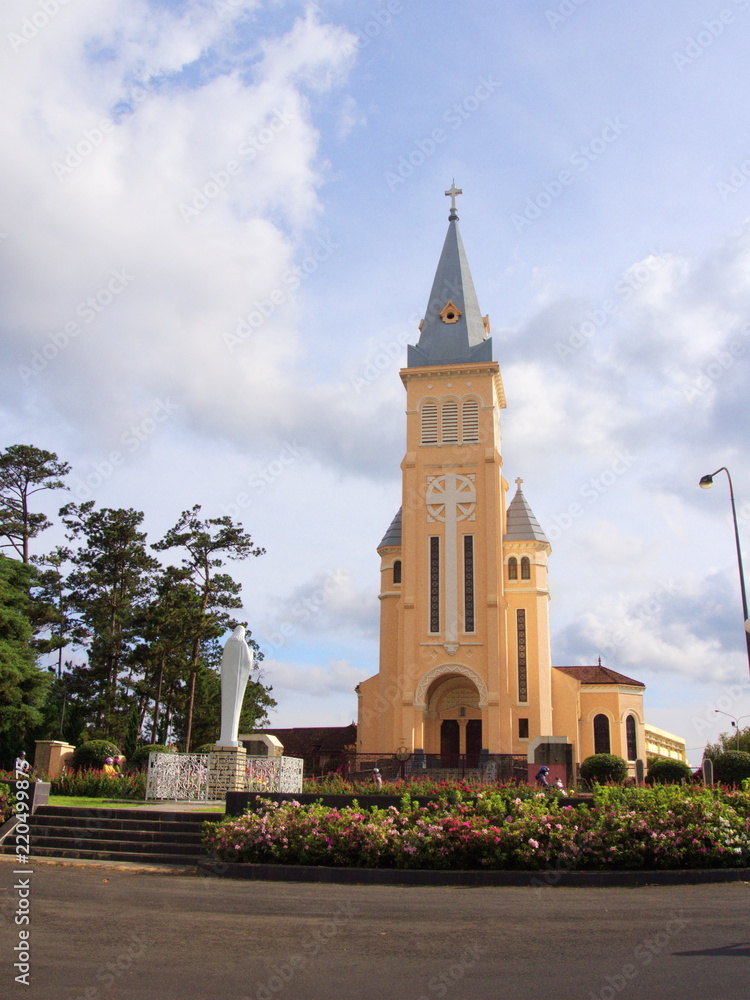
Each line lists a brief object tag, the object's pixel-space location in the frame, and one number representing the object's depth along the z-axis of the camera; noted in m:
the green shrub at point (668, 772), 27.25
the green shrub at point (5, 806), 15.39
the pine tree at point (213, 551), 38.78
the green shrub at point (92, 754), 23.75
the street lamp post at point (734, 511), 20.19
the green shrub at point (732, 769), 23.84
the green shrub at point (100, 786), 20.44
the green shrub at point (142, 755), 27.20
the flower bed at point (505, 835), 11.48
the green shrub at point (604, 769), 28.94
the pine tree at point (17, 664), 31.73
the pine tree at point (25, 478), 38.85
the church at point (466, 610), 38.22
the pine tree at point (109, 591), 39.91
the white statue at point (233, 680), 20.06
